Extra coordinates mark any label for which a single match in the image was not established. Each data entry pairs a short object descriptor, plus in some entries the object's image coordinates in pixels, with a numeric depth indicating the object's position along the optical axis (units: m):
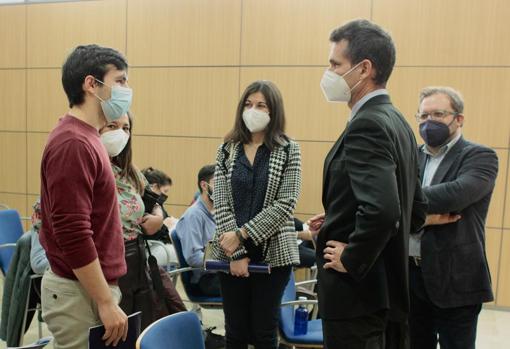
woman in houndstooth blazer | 2.23
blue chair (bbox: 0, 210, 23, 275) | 3.34
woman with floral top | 2.03
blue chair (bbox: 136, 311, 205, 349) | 1.37
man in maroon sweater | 1.40
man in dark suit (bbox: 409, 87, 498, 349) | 1.96
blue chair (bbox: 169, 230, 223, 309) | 2.94
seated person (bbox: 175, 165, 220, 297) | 2.91
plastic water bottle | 2.37
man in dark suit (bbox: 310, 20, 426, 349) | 1.36
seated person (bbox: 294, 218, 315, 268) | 3.76
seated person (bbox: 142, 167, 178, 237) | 3.88
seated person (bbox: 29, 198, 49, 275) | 2.32
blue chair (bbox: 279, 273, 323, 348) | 2.28
